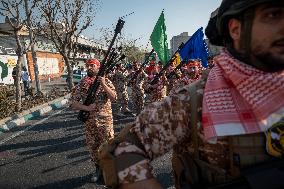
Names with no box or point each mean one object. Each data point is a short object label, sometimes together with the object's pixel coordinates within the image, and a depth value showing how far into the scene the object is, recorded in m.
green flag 5.51
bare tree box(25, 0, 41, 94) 9.44
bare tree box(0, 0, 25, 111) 8.05
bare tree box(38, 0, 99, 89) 12.28
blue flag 4.95
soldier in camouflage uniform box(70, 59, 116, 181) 3.15
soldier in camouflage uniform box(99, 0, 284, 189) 0.77
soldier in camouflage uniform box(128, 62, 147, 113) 6.82
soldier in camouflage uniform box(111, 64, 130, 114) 7.31
